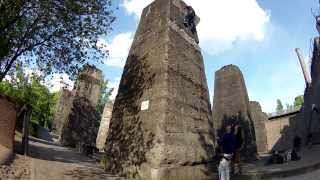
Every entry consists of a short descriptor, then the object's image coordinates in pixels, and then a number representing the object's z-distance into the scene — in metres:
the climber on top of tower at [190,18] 6.61
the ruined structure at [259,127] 14.61
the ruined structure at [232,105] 10.23
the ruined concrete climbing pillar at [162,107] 4.95
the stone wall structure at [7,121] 5.31
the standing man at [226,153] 4.38
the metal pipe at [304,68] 15.70
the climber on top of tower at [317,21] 10.70
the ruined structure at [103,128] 12.65
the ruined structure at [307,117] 11.27
